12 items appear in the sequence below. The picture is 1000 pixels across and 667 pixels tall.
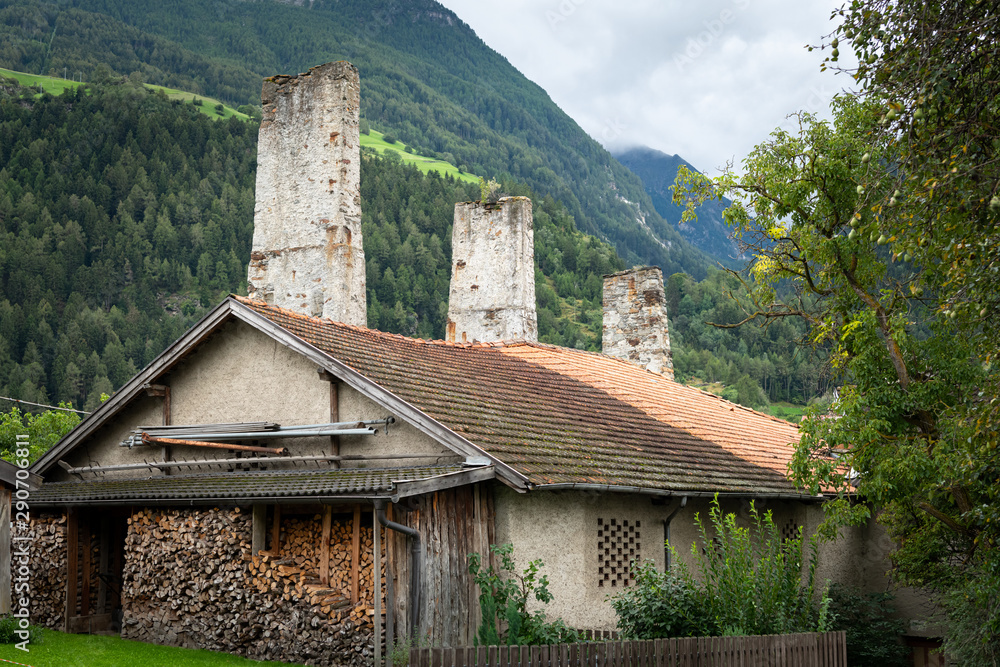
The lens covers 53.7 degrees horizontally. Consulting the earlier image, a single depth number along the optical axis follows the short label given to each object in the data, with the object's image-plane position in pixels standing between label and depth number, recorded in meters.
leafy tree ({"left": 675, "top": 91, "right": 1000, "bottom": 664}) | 10.21
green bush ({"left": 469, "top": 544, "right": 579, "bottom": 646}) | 10.07
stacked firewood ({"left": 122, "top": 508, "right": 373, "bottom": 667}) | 10.47
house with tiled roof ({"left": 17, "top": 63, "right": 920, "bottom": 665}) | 10.57
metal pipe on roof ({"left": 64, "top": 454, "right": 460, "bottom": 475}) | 11.71
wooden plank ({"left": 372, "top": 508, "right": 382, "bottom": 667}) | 9.66
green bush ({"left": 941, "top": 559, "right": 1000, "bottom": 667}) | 10.48
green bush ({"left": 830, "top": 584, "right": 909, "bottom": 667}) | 14.35
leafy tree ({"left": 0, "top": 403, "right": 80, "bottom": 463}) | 23.53
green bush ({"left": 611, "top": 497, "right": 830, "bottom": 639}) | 9.97
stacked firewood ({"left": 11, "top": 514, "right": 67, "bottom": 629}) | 13.33
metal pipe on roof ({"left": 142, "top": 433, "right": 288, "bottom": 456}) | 12.37
